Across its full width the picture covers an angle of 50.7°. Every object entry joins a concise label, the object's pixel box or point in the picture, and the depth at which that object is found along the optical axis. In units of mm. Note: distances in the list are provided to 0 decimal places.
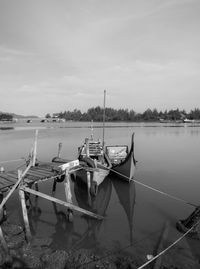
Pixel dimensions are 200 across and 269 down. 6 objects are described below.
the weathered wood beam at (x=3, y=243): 6345
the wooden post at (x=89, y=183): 11688
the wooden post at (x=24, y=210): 7478
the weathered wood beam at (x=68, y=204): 7723
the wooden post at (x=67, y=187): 9258
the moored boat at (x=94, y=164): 11559
